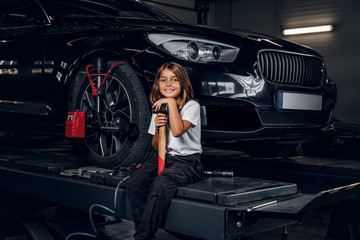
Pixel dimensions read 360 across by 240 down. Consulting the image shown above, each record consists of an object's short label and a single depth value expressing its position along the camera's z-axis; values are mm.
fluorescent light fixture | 11625
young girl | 2020
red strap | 2809
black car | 2672
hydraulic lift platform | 1847
